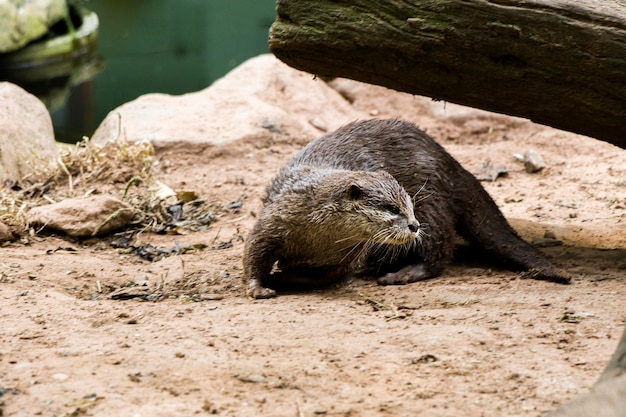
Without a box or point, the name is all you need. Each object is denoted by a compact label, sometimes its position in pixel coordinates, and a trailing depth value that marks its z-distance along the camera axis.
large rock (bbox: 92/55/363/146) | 14.84
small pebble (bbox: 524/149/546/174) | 13.45
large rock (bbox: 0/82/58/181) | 13.20
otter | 8.52
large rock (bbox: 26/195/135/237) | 10.90
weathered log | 8.20
